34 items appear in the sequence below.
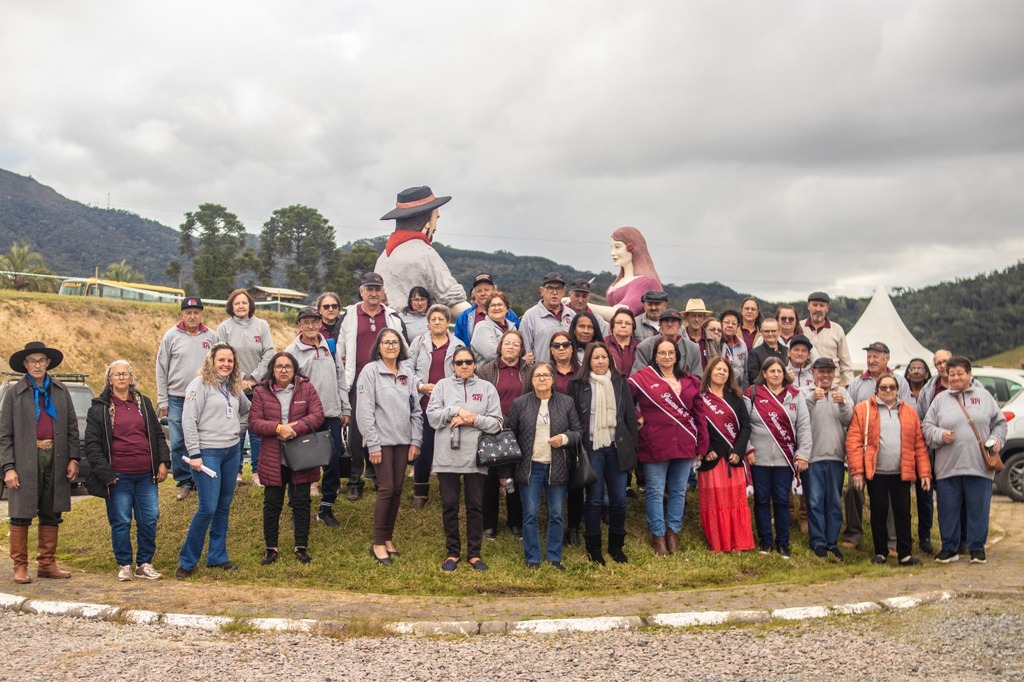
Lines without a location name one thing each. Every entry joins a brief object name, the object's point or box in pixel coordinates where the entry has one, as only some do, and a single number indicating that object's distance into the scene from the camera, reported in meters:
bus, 41.09
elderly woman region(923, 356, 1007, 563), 8.26
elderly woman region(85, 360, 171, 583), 7.15
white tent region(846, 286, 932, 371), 28.69
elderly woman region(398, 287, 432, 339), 9.47
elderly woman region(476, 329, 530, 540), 8.02
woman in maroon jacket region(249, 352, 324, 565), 7.48
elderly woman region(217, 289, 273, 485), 9.16
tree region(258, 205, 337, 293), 63.56
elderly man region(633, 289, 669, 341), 9.34
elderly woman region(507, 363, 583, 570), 7.41
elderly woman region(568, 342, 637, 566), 7.59
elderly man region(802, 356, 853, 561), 8.37
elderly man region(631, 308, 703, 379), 8.40
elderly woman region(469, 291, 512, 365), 8.68
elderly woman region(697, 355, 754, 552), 8.13
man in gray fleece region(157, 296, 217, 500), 8.94
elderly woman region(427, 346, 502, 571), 7.46
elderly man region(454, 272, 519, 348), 9.27
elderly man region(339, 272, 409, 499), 9.02
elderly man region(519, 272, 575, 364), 8.74
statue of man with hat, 10.91
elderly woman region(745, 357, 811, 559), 8.23
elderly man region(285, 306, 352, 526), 8.49
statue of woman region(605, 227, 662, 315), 11.70
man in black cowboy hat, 7.24
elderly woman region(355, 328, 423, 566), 7.65
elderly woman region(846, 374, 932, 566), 8.16
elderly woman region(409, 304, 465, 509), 8.63
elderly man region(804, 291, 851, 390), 9.68
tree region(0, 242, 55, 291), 44.28
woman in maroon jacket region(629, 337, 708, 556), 7.89
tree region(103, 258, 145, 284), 61.94
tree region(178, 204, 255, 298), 57.53
